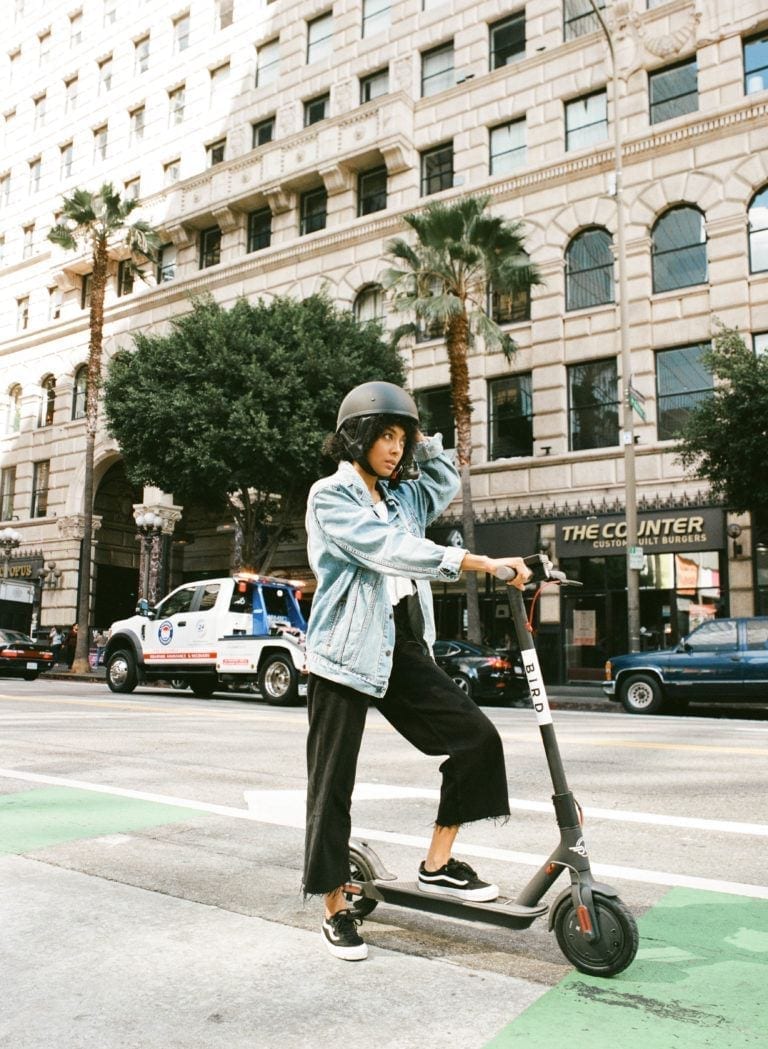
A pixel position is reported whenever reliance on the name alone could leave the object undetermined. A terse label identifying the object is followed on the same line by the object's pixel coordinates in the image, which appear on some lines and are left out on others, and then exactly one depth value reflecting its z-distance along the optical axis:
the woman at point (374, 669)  2.86
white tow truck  15.46
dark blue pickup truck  14.60
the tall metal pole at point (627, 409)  18.81
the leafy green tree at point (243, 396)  21.89
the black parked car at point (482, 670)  17.08
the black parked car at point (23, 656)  23.94
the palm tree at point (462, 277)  20.89
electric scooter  2.58
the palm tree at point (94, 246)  27.31
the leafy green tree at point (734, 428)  16.73
